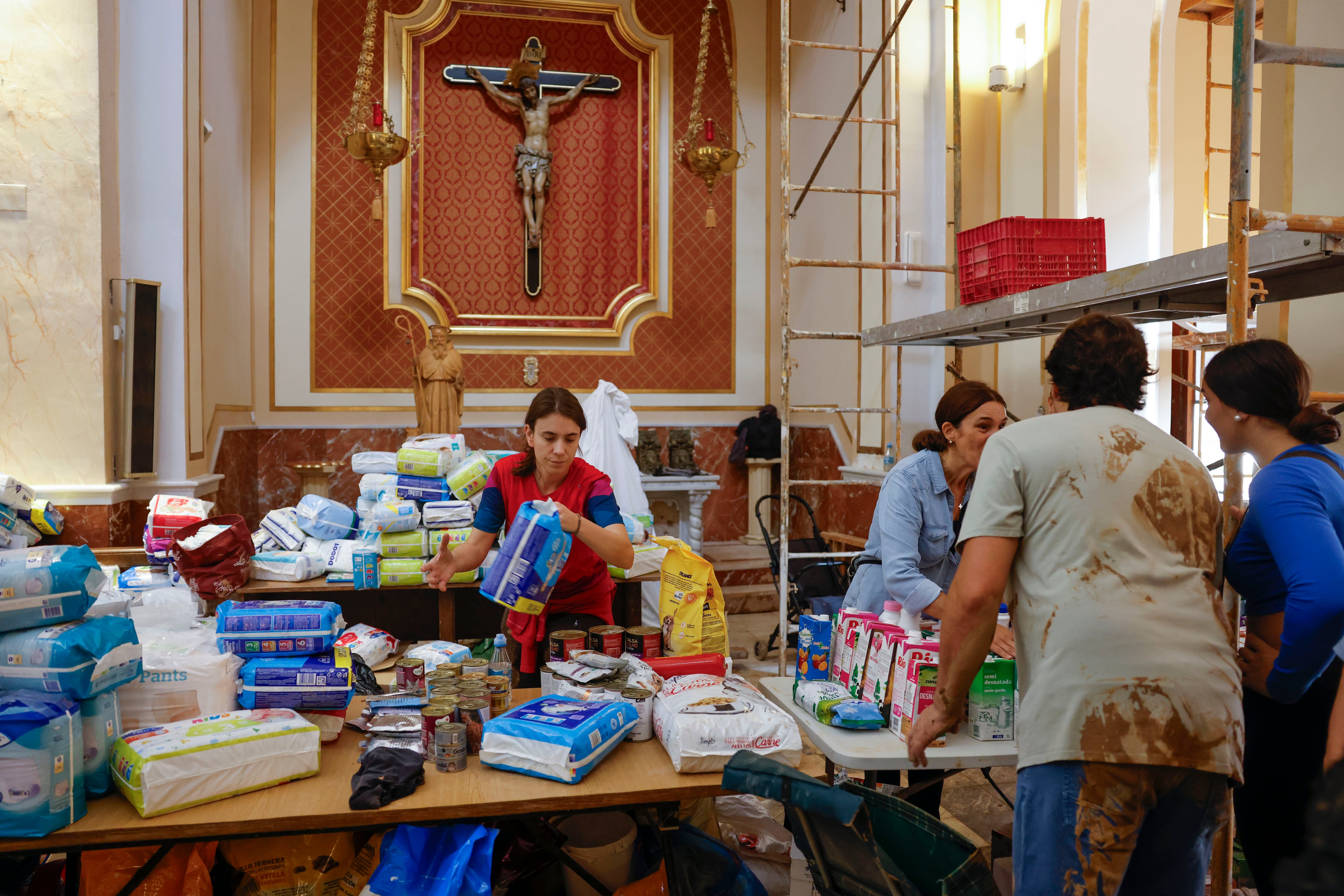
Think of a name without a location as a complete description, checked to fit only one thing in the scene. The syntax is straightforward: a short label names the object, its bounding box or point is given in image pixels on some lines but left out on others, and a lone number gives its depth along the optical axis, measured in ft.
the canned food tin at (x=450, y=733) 5.90
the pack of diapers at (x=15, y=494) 11.76
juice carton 7.26
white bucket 6.32
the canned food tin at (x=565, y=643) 7.40
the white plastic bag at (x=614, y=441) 17.71
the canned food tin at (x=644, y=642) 7.55
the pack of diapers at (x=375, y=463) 13.99
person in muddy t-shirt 4.46
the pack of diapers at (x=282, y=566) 11.64
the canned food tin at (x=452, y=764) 5.89
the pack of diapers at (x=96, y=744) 5.37
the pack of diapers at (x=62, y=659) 5.18
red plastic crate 10.74
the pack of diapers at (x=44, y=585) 5.31
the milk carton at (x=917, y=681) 6.04
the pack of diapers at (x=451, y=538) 12.37
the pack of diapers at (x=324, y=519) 12.92
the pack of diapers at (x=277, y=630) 6.63
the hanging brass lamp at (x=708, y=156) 19.92
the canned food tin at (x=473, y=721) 6.15
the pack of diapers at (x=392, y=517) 12.14
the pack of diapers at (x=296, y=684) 6.48
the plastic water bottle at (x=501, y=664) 6.93
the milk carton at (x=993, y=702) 6.14
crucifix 22.50
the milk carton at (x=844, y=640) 7.03
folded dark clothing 5.35
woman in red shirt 8.54
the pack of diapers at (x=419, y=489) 13.07
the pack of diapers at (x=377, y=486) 13.01
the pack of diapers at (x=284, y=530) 12.56
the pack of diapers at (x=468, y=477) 13.33
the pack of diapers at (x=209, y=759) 5.22
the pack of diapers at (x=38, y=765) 4.86
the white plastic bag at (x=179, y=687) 6.06
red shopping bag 11.10
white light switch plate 12.81
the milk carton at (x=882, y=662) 6.40
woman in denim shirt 7.98
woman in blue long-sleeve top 5.00
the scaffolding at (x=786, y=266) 13.89
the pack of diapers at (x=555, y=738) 5.66
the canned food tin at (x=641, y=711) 6.40
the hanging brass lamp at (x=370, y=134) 18.13
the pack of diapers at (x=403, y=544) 12.16
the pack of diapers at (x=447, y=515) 12.51
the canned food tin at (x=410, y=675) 7.12
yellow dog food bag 8.09
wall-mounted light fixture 16.30
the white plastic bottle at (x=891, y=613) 7.09
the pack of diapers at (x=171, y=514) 11.75
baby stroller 14.53
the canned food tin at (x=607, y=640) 7.45
